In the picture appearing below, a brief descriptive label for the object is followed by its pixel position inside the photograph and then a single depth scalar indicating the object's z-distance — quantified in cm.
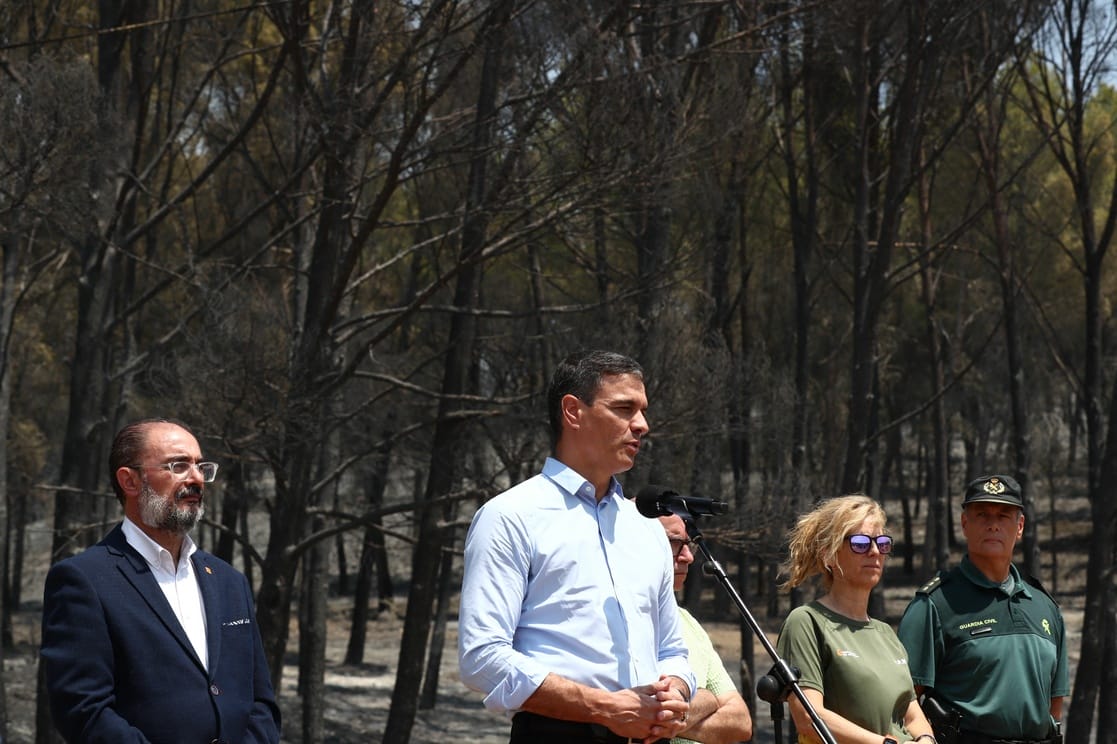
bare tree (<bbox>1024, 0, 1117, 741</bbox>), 1114
